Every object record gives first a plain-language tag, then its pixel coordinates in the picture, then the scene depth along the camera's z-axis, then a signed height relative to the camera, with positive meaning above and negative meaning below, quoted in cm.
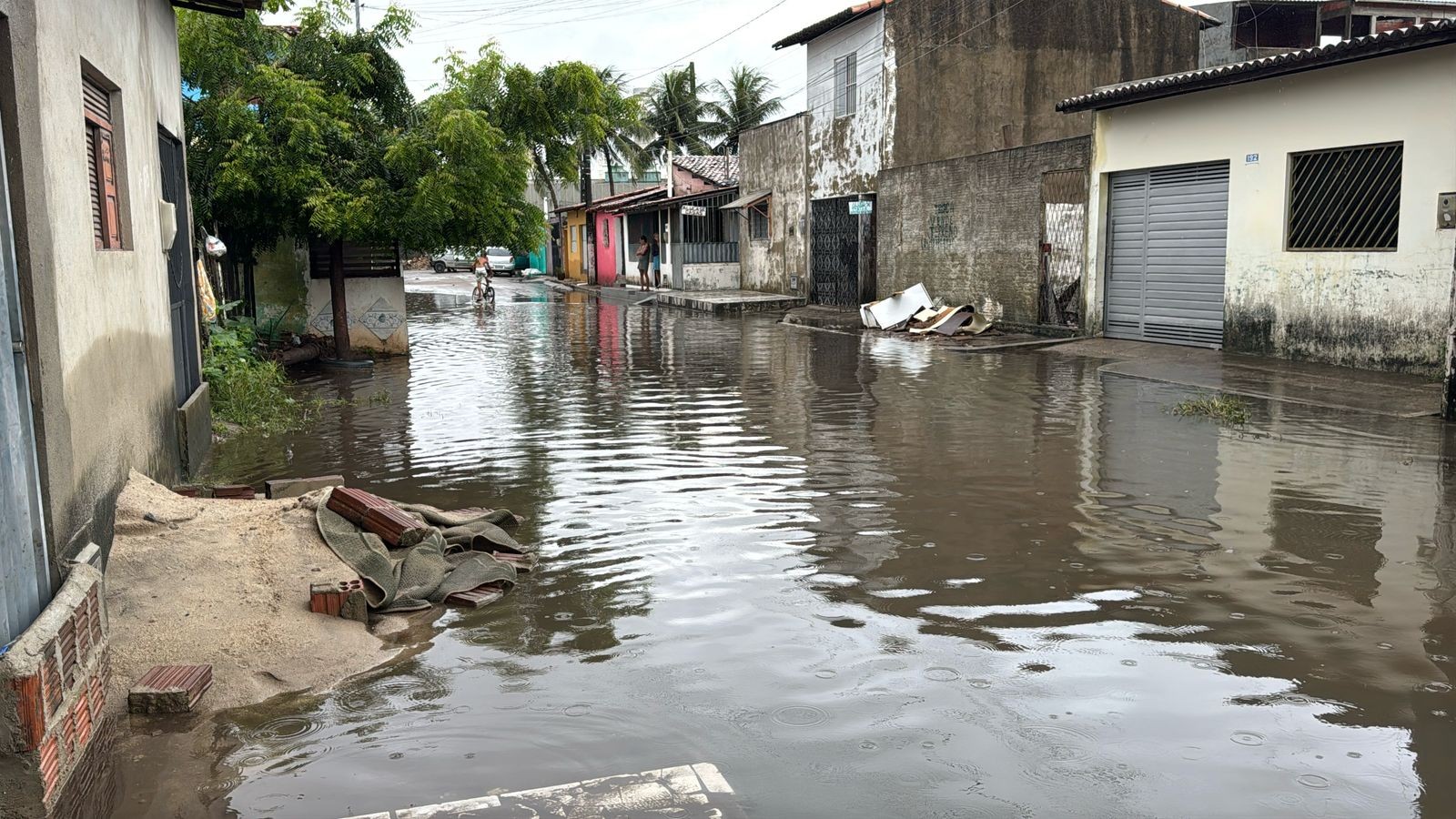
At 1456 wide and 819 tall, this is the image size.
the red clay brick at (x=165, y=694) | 431 -150
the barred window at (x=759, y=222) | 3344 +151
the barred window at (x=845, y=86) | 2831 +455
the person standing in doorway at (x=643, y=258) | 4031 +65
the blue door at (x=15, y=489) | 367 -66
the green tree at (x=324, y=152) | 1512 +171
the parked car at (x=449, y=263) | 5934 +84
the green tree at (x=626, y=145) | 4866 +568
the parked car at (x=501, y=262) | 5884 +83
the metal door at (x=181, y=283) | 949 +1
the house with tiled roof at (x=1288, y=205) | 1316 +80
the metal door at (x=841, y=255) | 2739 +43
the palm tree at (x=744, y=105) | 4994 +729
